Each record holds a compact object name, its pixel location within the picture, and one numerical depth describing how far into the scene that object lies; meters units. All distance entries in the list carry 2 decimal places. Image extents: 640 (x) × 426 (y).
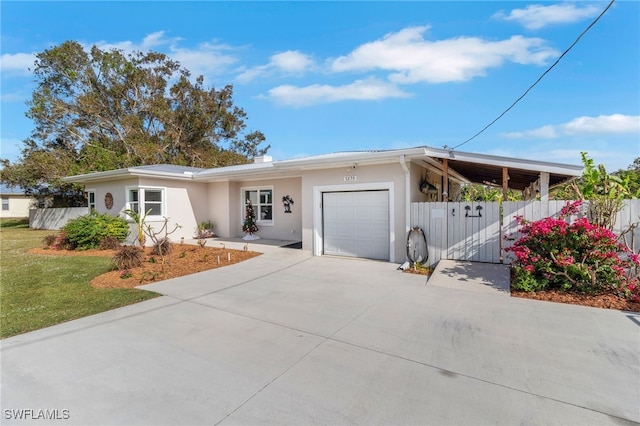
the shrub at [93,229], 10.81
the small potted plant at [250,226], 12.70
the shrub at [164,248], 9.02
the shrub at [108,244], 10.95
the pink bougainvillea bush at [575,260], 5.23
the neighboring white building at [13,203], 32.31
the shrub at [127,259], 7.48
